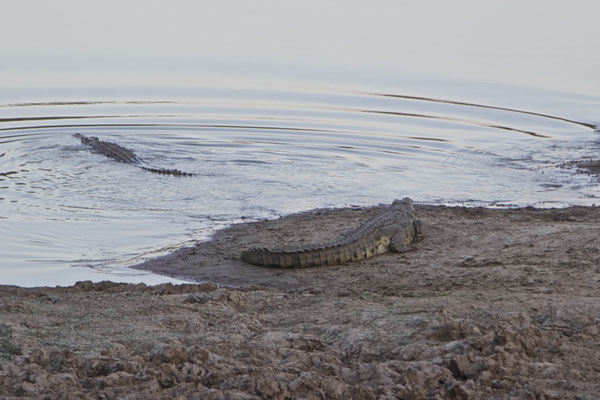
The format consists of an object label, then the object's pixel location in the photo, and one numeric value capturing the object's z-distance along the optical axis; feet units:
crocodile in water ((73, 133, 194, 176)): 87.54
